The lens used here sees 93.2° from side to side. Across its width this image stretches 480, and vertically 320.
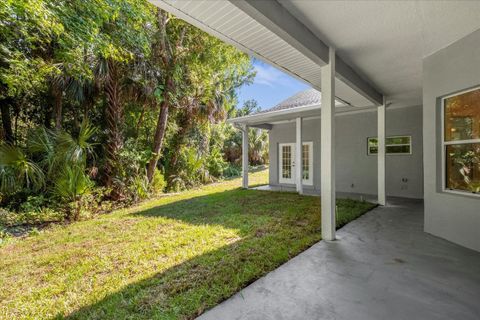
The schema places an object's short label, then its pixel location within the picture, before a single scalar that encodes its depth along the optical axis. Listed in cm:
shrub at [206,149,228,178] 1373
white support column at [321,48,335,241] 392
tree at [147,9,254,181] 802
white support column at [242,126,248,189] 1008
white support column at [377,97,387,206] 641
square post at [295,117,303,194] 856
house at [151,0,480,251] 284
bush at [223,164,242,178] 1642
